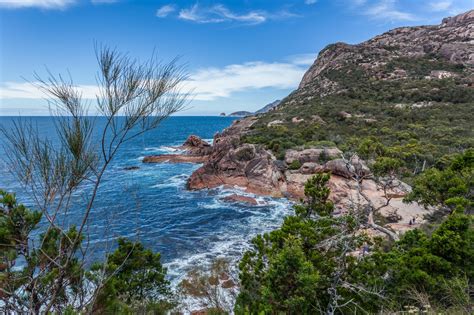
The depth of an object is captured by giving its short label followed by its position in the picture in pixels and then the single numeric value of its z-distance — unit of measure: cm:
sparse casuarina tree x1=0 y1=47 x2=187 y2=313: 385
